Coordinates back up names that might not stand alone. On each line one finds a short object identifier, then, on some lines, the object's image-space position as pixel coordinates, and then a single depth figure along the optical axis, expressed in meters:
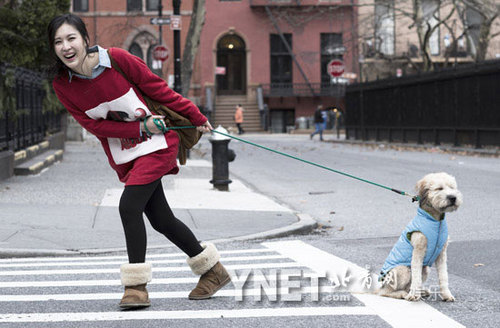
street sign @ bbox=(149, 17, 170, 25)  21.59
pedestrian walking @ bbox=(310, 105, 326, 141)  38.72
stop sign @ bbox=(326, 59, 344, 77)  36.03
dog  4.99
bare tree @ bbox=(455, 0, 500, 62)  28.73
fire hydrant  14.01
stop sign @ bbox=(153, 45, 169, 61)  28.38
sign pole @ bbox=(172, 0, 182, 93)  21.59
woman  5.16
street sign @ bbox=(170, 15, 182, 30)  20.67
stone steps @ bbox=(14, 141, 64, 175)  16.52
